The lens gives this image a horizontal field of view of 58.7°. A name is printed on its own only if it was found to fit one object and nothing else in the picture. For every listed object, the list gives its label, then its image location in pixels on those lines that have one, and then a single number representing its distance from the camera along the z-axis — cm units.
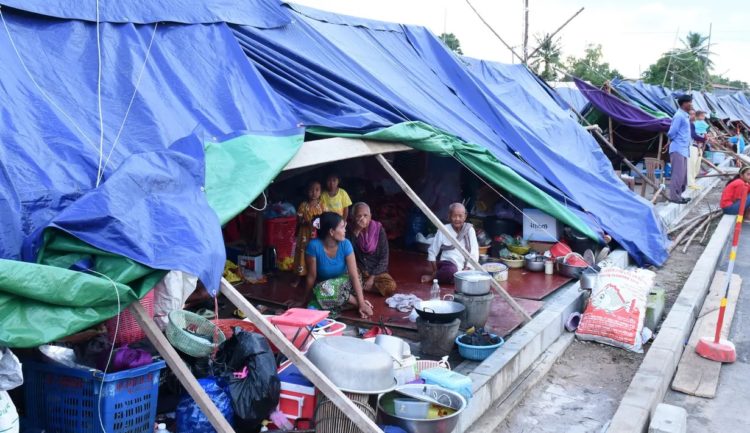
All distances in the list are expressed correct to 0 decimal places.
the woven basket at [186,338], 387
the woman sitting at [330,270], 607
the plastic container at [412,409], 394
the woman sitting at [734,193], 1162
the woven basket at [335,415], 371
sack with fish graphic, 618
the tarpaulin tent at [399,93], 622
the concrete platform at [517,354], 464
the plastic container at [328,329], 471
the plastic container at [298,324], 442
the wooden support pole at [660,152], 1580
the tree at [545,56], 1681
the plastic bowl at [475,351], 534
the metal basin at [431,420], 383
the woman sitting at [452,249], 689
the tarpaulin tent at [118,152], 311
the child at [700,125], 1775
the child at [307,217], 715
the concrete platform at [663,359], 466
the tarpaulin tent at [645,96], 1759
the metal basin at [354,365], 380
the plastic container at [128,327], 379
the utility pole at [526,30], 1507
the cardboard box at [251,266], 736
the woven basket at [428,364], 476
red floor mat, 618
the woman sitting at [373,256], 685
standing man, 1334
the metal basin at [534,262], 807
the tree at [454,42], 4480
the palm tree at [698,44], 3889
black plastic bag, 373
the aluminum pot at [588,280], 723
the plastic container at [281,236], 766
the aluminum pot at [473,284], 570
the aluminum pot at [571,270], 777
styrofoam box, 846
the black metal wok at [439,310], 526
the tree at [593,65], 4385
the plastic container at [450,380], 427
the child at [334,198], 731
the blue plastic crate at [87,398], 341
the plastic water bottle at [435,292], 647
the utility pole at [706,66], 3706
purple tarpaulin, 1597
